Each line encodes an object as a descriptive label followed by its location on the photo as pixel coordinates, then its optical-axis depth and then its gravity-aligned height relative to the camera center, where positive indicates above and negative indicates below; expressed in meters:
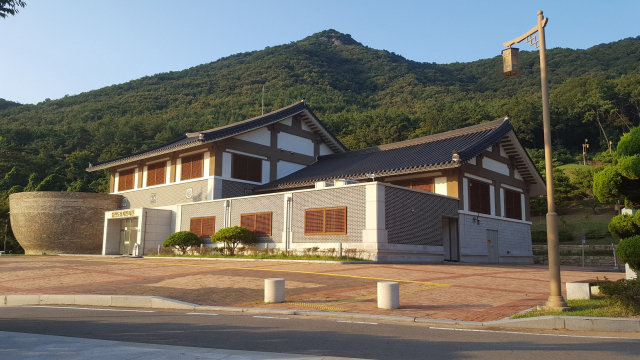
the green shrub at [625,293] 8.51 -0.83
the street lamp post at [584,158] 54.69 +10.11
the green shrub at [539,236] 36.06 +0.72
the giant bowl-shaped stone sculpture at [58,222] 32.28 +1.30
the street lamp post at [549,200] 9.29 +0.91
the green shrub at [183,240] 25.91 +0.15
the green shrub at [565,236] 35.75 +0.72
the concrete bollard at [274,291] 11.23 -1.08
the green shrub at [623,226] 10.15 +0.43
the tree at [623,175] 9.65 +1.44
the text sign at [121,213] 29.64 +1.80
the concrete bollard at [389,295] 10.16 -1.05
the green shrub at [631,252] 9.18 -0.10
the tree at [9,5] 11.52 +5.53
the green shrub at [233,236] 23.77 +0.35
